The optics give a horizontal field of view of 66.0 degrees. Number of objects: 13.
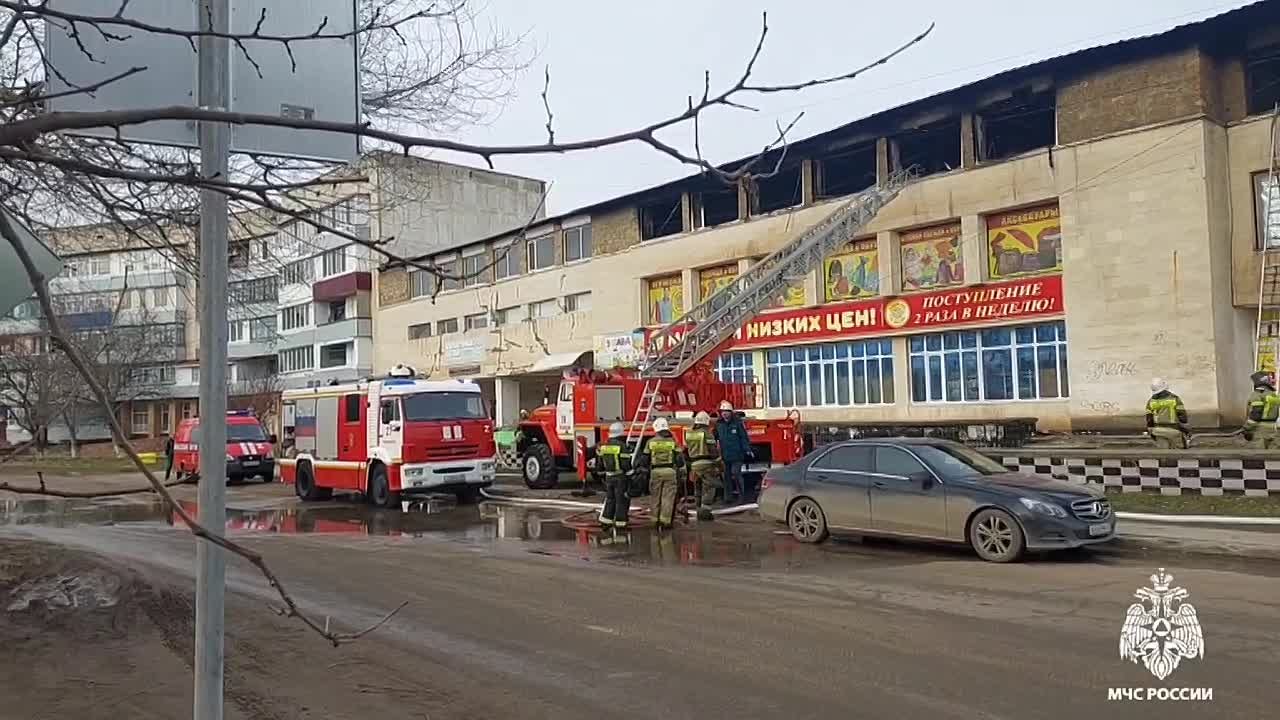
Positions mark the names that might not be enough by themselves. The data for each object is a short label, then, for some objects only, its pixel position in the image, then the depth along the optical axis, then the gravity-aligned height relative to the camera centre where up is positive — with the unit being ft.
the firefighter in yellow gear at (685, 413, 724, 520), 52.80 -2.72
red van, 93.86 -2.49
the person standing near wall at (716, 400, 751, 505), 55.88 -1.78
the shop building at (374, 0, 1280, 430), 81.66 +15.45
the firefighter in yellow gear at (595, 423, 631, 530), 48.70 -3.58
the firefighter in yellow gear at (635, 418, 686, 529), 47.75 -3.05
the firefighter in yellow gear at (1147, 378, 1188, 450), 52.60 -1.21
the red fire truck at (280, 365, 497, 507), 62.49 -1.33
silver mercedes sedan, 34.37 -3.62
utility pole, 10.89 +0.68
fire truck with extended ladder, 60.95 +0.97
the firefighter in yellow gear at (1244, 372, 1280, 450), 49.57 -1.22
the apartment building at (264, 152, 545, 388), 182.39 +23.52
